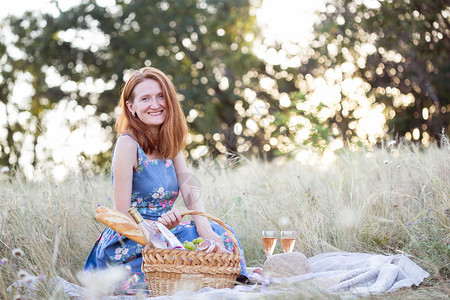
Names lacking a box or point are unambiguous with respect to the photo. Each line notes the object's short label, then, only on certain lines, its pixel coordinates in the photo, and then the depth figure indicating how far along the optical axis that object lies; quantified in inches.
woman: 122.3
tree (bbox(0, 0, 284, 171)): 544.1
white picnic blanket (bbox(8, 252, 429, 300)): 101.0
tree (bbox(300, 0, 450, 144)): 364.8
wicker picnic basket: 102.6
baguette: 105.3
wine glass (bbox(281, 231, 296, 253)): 132.5
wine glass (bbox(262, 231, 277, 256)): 131.3
